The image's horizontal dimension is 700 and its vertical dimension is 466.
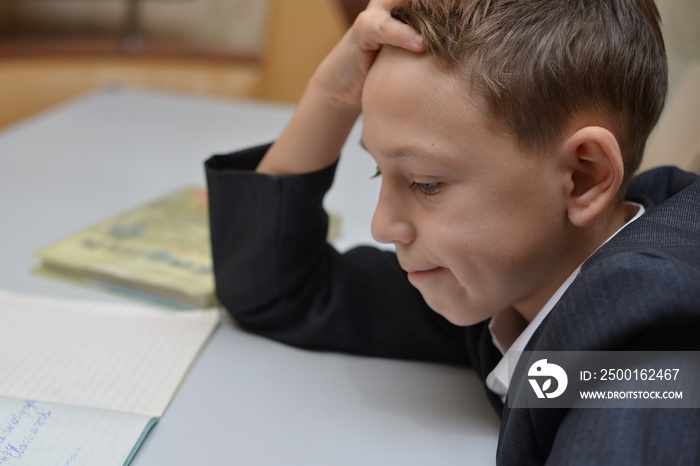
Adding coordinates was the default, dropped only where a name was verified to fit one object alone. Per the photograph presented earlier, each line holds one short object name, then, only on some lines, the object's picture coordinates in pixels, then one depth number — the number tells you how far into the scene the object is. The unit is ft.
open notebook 1.88
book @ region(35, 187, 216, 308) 2.73
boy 1.50
